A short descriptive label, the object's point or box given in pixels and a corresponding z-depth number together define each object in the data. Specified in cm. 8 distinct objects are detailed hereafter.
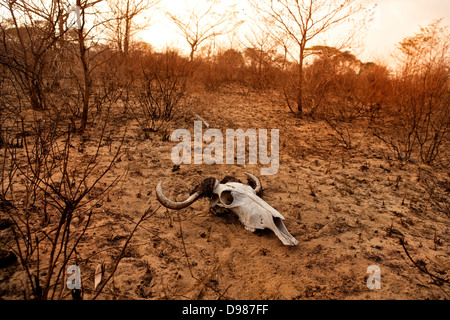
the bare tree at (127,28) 1077
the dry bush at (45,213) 182
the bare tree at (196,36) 1438
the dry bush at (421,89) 456
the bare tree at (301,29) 622
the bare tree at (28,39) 417
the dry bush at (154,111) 531
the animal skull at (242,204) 240
